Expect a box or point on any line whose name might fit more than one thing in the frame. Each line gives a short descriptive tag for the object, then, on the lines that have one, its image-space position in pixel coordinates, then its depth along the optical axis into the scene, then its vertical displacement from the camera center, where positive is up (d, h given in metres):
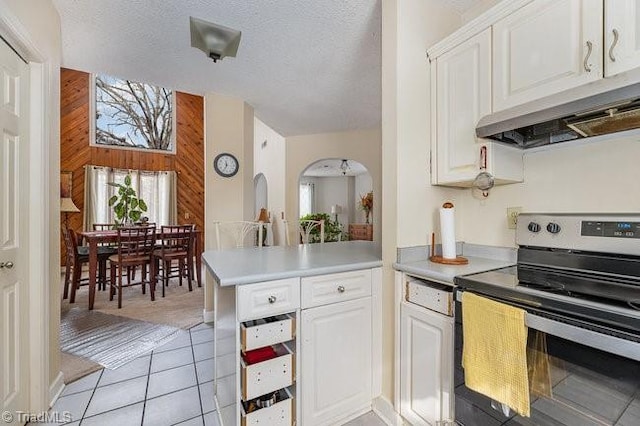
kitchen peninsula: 1.24 -0.60
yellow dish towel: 0.97 -0.49
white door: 1.31 -0.08
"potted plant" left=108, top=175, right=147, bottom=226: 4.31 +0.09
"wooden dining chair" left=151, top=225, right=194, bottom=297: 3.91 -0.51
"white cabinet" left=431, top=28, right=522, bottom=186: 1.42 +0.50
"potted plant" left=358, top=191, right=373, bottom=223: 8.76 +0.27
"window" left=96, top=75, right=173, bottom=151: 6.19 +2.20
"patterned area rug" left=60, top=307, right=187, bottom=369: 2.32 -1.11
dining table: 3.28 -0.40
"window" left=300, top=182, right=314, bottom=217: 10.30 +0.53
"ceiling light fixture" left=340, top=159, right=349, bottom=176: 7.50 +1.28
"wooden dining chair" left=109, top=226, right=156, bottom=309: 3.50 -0.46
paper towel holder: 1.49 -0.25
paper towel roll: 1.53 -0.10
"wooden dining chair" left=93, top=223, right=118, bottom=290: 3.74 -0.47
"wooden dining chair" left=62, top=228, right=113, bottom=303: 3.51 -0.54
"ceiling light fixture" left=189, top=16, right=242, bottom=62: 1.94 +1.22
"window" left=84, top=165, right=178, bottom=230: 5.83 +0.44
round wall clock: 3.35 +0.56
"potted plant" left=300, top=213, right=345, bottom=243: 6.97 -0.48
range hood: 0.93 +0.37
